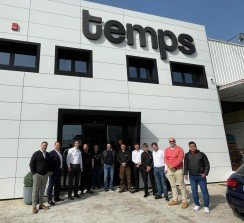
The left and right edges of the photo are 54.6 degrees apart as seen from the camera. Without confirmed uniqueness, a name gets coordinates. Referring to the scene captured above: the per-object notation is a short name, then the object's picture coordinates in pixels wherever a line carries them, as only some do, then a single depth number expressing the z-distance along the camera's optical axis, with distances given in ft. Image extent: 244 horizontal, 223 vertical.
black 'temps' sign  36.55
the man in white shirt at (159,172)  26.03
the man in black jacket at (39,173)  22.13
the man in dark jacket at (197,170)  21.11
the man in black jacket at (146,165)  27.35
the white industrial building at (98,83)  29.78
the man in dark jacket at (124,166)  29.94
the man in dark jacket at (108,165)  30.40
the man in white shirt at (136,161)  29.66
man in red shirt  23.30
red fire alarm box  31.96
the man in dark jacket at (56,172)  24.54
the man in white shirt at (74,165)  26.71
